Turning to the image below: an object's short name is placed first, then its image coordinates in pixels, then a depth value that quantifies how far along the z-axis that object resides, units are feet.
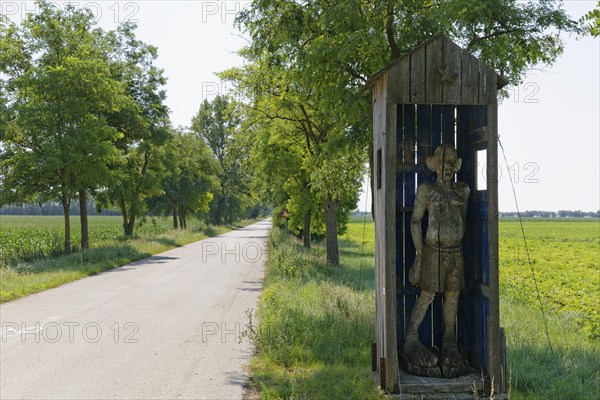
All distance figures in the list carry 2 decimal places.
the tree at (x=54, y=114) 69.67
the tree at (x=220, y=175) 211.00
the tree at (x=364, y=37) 30.18
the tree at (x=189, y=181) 148.77
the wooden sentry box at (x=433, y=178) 17.63
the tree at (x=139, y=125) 98.22
